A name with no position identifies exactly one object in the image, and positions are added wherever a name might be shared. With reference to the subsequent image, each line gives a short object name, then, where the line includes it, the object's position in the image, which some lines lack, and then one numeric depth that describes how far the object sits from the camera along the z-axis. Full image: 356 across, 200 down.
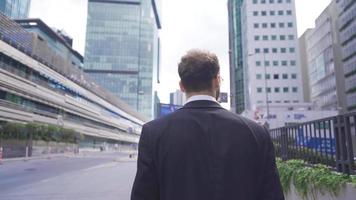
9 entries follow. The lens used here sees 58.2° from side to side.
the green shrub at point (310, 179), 4.29
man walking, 1.69
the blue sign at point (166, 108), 30.41
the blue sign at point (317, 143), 5.12
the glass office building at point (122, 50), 137.00
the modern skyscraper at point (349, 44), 58.47
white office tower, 69.38
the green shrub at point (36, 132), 38.81
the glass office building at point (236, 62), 85.44
